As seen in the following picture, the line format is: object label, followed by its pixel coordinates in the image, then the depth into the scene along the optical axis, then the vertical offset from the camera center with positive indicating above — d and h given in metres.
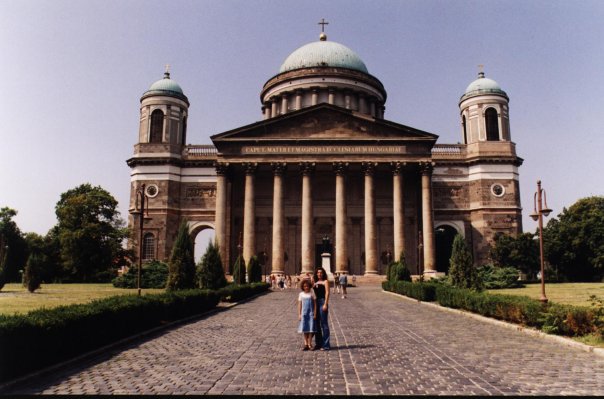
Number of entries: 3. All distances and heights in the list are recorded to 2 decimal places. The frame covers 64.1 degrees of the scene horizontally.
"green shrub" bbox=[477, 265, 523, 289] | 36.78 -0.87
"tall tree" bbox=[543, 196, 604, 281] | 46.06 +2.20
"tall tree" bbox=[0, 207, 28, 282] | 56.56 +2.63
